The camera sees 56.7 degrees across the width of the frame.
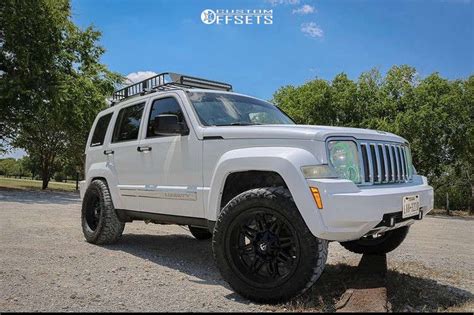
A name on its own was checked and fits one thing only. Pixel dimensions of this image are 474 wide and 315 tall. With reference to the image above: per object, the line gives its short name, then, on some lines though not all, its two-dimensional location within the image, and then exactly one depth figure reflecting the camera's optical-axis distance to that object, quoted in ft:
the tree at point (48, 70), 62.44
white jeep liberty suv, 12.32
